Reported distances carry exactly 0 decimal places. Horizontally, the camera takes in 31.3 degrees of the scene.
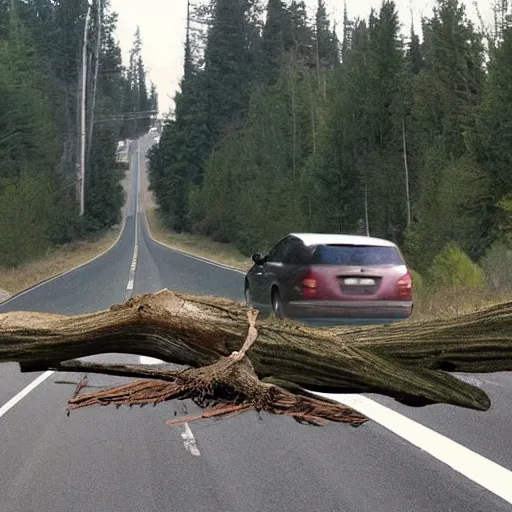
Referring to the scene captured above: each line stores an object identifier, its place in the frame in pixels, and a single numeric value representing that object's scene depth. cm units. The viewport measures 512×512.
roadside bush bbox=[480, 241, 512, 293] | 1459
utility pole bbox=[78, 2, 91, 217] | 6394
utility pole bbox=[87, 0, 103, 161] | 6875
